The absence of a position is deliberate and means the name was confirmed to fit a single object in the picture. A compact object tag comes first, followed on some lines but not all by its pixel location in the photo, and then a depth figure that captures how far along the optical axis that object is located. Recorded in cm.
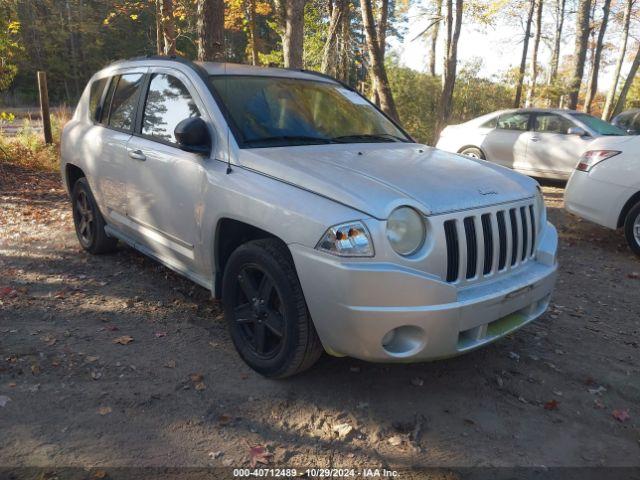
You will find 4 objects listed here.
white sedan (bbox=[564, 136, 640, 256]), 599
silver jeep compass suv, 269
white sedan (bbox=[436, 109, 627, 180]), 969
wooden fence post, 1099
